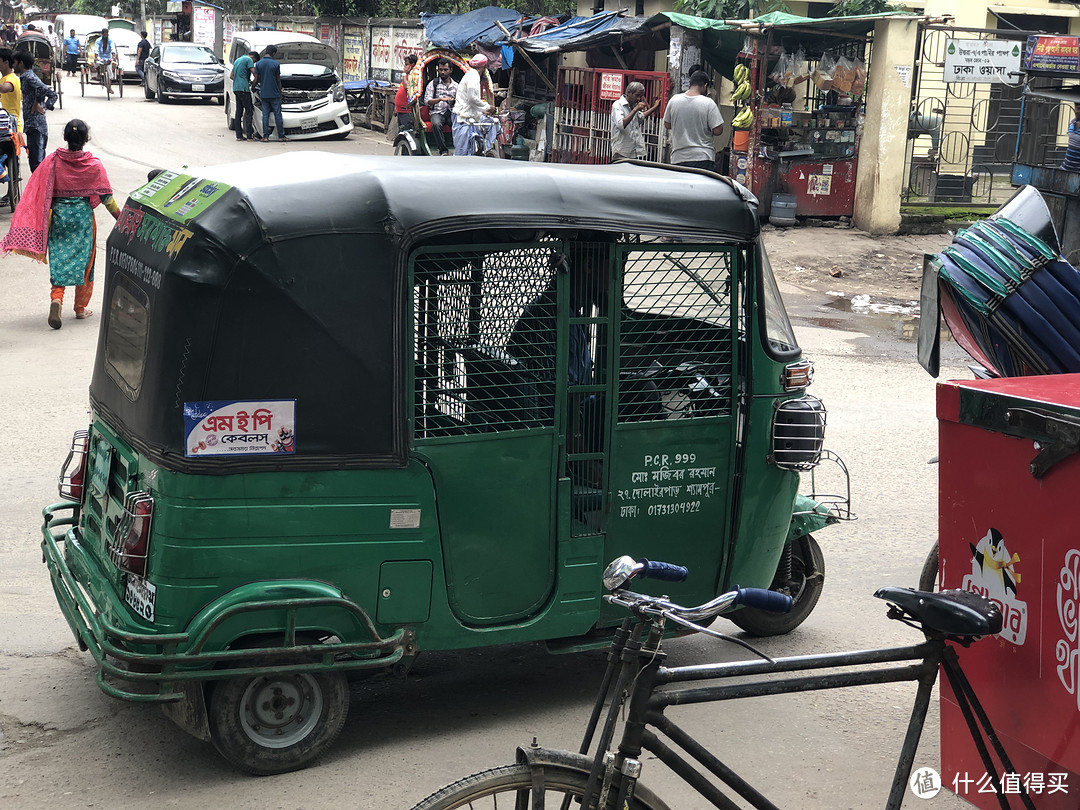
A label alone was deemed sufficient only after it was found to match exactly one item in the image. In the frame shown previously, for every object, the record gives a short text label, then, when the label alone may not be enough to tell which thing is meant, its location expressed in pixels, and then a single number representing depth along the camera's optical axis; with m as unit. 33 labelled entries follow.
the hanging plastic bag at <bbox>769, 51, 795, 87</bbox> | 15.80
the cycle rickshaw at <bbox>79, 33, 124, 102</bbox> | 33.05
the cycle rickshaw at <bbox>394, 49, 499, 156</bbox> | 18.59
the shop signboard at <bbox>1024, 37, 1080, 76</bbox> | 12.50
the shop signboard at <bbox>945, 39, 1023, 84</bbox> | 15.89
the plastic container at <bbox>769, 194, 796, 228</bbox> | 15.87
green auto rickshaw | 3.69
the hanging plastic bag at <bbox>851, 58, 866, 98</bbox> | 15.80
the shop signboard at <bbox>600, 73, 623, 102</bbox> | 18.27
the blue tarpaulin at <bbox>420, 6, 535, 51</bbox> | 21.72
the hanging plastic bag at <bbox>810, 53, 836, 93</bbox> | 15.72
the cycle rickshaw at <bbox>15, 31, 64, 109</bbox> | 21.90
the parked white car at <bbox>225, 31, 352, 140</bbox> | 24.02
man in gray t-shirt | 13.99
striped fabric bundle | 4.04
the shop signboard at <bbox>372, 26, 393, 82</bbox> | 28.67
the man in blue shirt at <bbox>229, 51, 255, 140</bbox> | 23.50
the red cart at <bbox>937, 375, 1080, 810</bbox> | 2.93
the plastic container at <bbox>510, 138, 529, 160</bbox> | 20.66
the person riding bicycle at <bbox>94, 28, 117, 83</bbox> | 35.50
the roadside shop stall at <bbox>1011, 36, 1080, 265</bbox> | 11.52
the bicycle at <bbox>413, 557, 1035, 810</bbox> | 2.55
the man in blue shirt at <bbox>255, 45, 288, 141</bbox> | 23.08
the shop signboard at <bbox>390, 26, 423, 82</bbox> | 26.92
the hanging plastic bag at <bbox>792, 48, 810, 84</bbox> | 15.78
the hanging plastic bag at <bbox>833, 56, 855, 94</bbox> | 15.72
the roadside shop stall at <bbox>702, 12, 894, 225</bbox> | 15.77
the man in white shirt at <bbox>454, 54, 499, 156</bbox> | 16.91
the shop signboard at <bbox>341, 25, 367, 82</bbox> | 30.55
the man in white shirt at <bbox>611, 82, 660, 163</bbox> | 15.93
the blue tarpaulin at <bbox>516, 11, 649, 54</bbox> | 18.64
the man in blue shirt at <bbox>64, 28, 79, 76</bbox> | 42.00
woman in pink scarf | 9.55
